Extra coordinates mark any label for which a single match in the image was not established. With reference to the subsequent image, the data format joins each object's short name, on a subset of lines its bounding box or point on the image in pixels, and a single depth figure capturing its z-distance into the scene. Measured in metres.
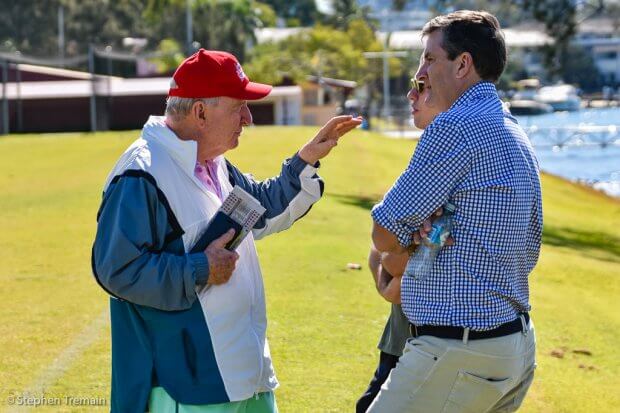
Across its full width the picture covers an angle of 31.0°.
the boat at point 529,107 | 101.00
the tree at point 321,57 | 70.00
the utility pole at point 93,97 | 48.82
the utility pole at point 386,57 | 79.62
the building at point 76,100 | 54.12
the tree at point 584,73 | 124.57
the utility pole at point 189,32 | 59.87
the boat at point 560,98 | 112.75
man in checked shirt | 3.62
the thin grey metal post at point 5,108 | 46.84
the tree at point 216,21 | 82.50
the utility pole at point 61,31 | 83.15
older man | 3.80
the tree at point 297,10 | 133.88
